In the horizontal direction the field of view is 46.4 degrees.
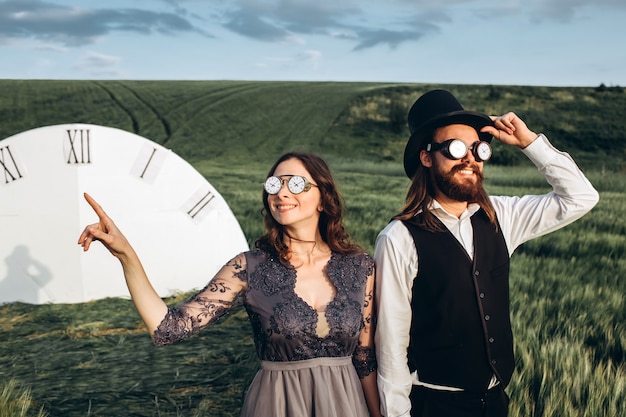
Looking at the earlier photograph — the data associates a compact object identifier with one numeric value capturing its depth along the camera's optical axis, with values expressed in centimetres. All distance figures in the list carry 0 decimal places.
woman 279
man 287
